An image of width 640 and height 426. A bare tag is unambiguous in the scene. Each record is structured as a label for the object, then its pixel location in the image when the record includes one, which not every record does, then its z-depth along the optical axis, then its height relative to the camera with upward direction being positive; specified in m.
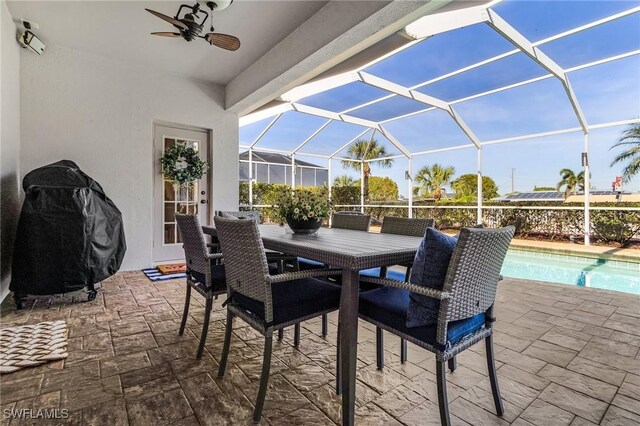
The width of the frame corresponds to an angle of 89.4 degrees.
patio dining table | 1.41 -0.23
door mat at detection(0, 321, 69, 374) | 1.95 -0.89
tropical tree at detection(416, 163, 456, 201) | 10.87 +1.15
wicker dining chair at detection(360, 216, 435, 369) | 2.02 -0.13
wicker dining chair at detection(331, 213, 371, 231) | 2.96 -0.09
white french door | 4.80 +0.25
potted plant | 2.31 +0.03
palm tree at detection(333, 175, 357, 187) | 10.84 +1.05
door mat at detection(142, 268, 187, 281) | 4.07 -0.81
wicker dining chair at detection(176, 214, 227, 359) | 2.11 -0.38
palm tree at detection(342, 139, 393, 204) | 10.38 +1.84
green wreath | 4.72 +0.72
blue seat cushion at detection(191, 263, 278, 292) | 2.17 -0.45
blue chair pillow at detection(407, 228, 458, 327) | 1.36 -0.25
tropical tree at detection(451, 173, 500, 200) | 10.13 +0.82
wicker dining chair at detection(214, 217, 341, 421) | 1.53 -0.44
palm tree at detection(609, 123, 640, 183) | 6.76 +1.25
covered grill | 2.85 -0.21
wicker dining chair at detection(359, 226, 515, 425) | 1.31 -0.43
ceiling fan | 2.88 +1.67
